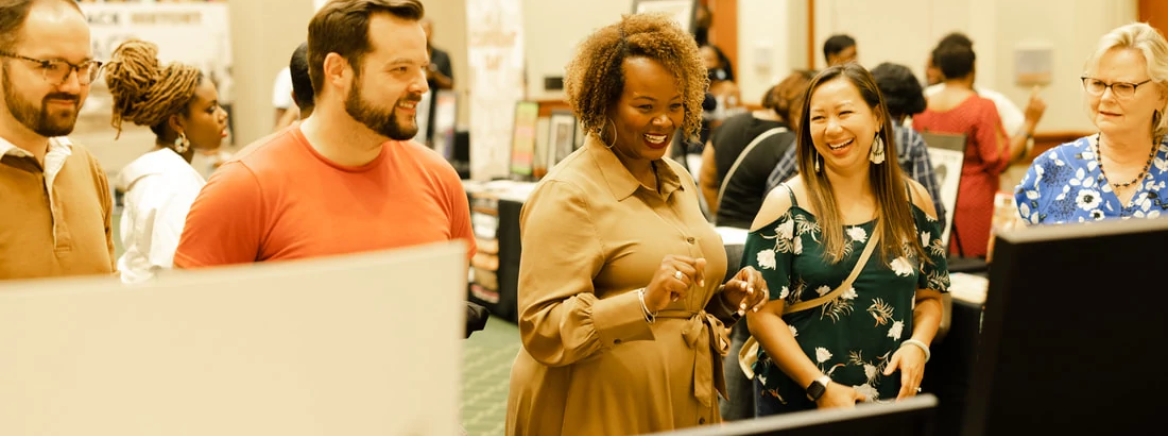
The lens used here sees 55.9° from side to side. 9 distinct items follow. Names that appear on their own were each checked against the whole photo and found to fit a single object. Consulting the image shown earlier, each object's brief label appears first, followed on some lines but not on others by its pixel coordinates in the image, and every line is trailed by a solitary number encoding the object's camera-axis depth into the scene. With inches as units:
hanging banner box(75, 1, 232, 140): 374.6
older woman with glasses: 105.3
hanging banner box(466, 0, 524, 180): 280.7
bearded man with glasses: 86.5
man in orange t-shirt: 77.6
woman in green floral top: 100.0
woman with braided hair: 113.0
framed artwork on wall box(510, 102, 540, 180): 278.9
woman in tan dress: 83.5
